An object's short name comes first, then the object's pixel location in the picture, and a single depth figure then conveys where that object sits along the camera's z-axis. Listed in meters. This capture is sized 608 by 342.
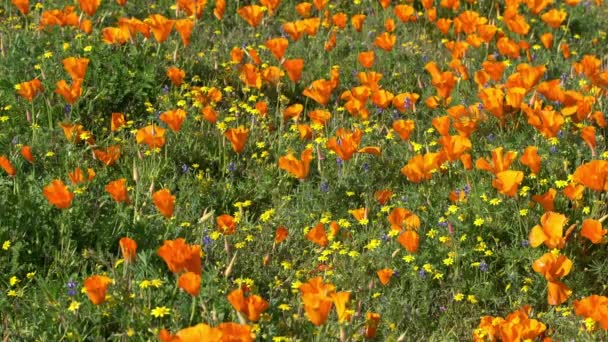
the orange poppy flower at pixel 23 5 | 9.91
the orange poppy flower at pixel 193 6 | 10.98
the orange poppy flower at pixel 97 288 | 5.56
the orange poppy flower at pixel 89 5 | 9.77
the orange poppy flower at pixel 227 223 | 6.80
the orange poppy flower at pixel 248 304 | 5.47
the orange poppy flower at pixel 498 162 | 7.54
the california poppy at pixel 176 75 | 9.35
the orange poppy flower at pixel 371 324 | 6.03
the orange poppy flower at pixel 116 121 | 8.66
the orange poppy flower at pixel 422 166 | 7.80
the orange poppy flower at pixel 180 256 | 5.65
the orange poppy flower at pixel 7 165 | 7.02
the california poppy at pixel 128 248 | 6.02
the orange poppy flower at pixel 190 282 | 5.48
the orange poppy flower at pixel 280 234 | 6.96
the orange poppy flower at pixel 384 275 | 6.70
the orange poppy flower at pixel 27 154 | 7.52
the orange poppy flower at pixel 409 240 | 6.96
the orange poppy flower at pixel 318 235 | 6.90
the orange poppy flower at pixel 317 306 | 5.40
